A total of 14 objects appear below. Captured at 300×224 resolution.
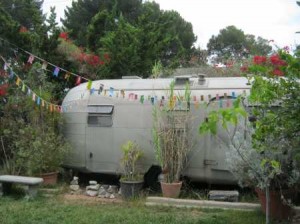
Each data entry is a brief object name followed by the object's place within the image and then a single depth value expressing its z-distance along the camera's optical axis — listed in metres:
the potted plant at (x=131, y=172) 8.70
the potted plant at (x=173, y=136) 8.69
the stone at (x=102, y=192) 9.16
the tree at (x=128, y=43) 13.43
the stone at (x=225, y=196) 8.12
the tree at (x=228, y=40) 43.97
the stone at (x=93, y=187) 9.31
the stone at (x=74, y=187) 9.51
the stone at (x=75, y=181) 9.77
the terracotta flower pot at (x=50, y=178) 9.70
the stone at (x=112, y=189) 9.28
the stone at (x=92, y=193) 9.16
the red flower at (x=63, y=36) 14.13
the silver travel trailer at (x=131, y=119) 8.65
